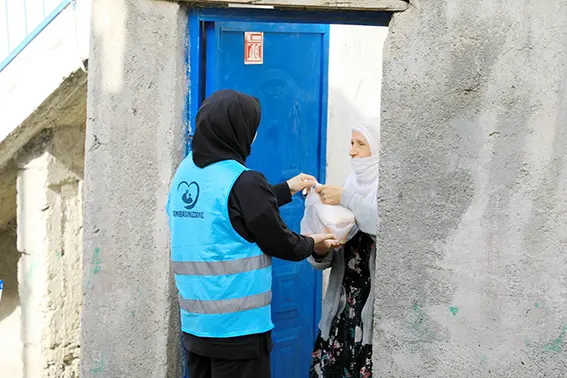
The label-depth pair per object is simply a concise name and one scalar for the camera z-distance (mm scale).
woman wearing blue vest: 3711
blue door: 4664
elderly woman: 4219
